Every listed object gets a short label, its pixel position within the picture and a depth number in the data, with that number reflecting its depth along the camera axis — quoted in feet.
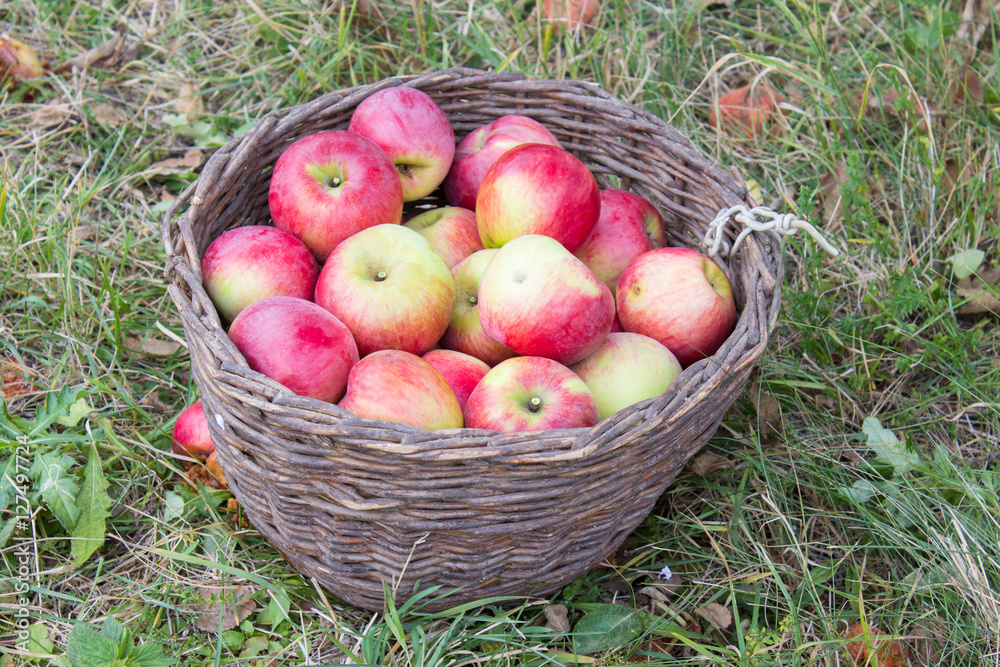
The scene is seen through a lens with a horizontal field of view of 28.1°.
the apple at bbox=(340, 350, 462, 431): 3.27
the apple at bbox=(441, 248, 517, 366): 3.56
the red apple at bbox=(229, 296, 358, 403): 3.30
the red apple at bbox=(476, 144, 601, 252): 3.53
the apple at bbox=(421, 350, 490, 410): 3.43
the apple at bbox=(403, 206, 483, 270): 3.67
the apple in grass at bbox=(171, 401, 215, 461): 3.60
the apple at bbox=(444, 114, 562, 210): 3.74
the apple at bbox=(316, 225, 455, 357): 3.42
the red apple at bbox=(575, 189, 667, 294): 3.67
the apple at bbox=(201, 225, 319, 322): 3.46
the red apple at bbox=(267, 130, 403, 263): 3.56
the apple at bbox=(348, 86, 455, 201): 3.67
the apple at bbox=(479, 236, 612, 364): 3.39
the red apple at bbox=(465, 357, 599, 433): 3.29
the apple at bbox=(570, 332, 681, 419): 3.44
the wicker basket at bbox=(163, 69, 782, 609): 3.13
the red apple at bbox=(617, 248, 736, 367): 3.50
